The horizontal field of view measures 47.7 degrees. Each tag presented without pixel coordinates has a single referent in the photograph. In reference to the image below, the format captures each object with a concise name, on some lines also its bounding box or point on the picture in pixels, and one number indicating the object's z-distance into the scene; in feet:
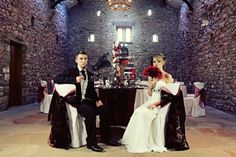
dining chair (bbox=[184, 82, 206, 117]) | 21.11
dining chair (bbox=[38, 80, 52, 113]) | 21.42
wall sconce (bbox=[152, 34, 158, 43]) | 42.89
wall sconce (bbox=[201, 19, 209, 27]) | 29.22
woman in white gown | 10.80
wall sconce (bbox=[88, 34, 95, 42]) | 43.21
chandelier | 20.15
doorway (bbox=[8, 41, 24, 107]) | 25.58
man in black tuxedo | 10.95
